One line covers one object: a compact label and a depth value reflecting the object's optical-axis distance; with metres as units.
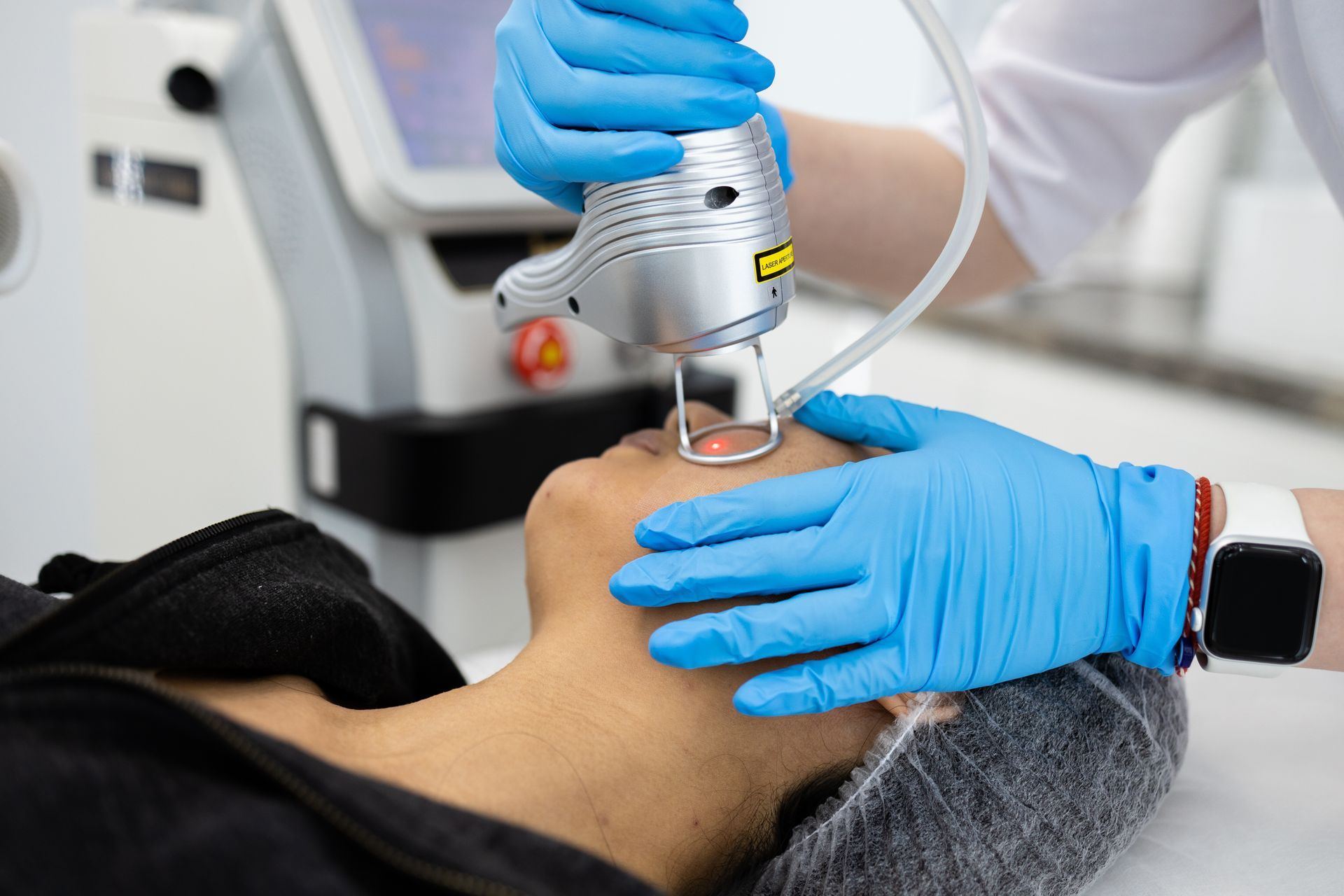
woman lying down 0.62
